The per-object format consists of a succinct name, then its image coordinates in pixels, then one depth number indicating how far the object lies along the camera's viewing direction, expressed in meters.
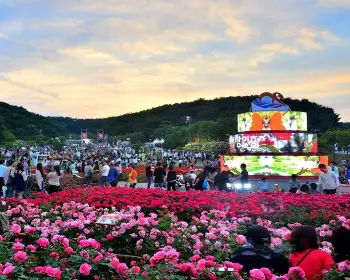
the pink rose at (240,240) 6.16
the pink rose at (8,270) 3.80
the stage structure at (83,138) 103.79
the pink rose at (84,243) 4.82
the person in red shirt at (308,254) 4.62
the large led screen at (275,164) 31.88
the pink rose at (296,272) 3.83
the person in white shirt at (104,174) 22.09
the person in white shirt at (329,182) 14.16
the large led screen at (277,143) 34.91
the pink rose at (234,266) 4.00
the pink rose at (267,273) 3.75
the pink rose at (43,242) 5.01
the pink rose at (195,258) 4.54
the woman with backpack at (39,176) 16.20
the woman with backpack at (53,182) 15.66
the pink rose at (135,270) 4.10
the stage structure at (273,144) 32.25
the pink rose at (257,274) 3.60
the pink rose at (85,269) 3.99
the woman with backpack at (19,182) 14.74
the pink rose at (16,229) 6.25
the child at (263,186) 17.89
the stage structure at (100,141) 113.95
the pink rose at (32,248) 5.15
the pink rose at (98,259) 4.36
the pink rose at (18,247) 4.82
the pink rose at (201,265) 4.01
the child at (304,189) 15.35
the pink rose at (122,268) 4.02
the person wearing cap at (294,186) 16.95
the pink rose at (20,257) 4.23
